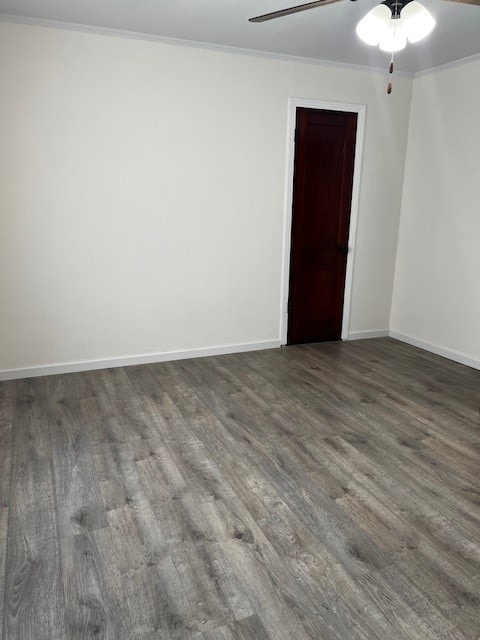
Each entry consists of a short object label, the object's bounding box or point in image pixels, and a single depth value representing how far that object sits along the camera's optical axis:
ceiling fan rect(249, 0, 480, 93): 2.33
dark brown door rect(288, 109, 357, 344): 4.79
